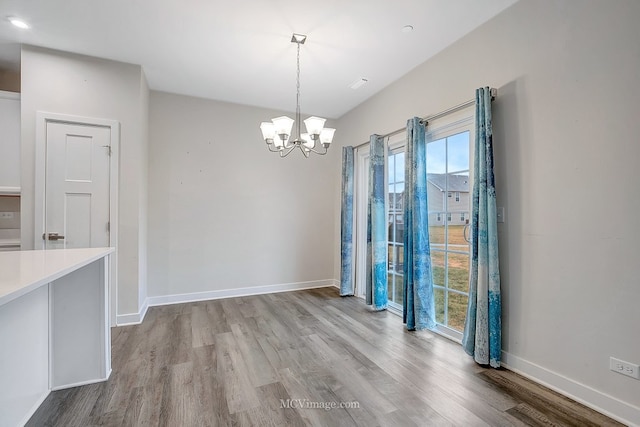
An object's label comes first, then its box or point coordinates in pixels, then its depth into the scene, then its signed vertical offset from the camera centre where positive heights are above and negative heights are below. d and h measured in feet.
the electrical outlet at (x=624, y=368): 5.37 -3.00
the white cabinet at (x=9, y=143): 9.91 +2.59
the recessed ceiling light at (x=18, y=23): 8.19 +5.77
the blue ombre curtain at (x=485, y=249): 7.47 -0.89
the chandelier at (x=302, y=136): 8.10 +2.56
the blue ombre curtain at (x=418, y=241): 9.79 -0.89
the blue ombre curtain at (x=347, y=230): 14.43 -0.74
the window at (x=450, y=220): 9.21 -0.14
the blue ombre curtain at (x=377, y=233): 12.23 -0.78
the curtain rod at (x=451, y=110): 7.89 +3.48
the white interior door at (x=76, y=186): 9.77 +1.07
